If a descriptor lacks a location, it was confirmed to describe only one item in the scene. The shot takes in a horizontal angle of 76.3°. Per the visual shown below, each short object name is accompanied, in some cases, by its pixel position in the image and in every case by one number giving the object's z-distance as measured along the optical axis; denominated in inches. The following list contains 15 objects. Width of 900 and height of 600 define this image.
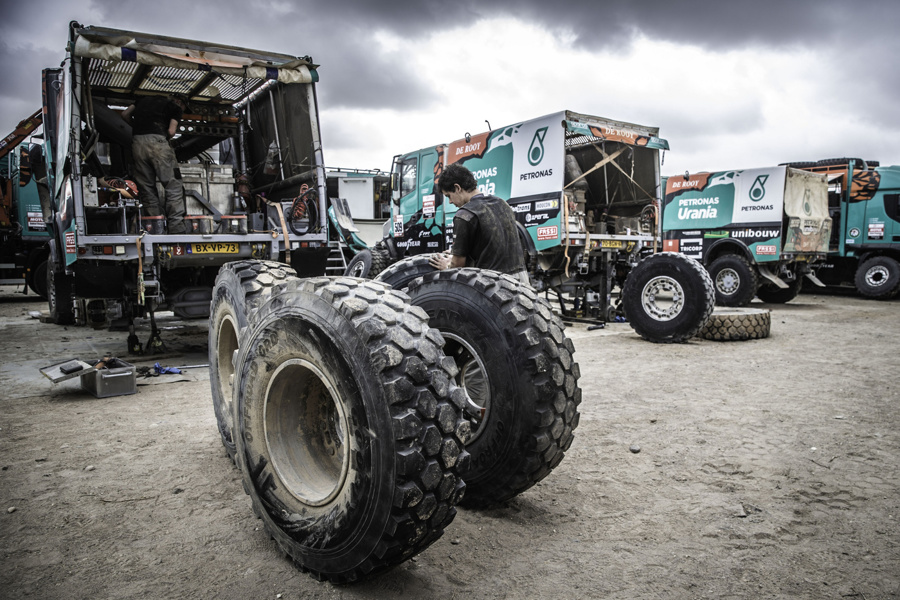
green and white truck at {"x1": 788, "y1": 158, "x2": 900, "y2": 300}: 577.0
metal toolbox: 209.5
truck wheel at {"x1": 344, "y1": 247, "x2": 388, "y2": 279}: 460.1
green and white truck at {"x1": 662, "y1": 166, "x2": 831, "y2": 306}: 494.6
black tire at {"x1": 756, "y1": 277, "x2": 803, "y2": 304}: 552.4
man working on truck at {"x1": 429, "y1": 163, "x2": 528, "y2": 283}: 163.5
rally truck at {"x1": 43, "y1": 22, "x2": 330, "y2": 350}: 245.6
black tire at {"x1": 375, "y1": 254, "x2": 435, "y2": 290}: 167.5
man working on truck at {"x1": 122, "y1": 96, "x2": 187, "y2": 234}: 269.4
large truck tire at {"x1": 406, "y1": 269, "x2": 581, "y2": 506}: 111.4
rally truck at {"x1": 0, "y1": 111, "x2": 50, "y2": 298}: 556.7
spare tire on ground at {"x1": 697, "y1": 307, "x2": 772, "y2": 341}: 337.7
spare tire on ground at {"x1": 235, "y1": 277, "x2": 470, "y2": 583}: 79.8
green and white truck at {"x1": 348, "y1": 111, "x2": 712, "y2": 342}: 343.6
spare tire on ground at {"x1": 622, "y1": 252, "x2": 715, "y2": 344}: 318.7
